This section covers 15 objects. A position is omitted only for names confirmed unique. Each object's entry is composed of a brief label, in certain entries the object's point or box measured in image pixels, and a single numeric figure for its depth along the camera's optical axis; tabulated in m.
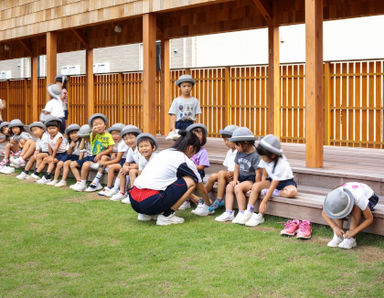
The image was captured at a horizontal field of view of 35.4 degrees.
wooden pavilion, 7.97
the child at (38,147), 11.28
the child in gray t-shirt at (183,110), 9.78
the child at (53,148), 10.88
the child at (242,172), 7.24
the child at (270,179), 6.73
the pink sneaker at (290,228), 6.46
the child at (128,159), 8.90
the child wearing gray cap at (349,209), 5.79
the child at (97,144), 9.88
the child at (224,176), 7.64
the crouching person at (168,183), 7.17
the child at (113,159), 9.43
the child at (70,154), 10.57
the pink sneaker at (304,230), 6.30
